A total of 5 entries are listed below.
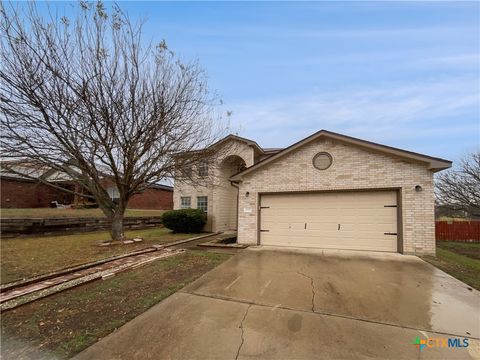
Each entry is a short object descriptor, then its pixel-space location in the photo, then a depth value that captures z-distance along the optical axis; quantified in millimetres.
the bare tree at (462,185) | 19391
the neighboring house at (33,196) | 17394
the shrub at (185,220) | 13320
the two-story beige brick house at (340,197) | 7891
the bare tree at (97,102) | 6785
